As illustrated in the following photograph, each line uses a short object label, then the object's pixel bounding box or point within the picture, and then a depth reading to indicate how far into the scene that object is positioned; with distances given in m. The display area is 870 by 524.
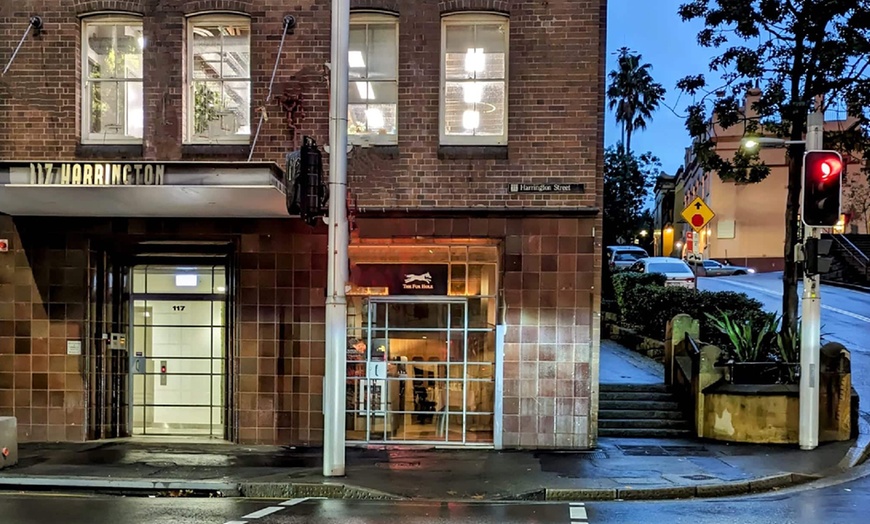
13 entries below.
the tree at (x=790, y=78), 12.45
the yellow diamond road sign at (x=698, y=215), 16.17
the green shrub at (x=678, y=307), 14.73
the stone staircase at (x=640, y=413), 12.12
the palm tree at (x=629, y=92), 58.66
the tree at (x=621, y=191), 50.34
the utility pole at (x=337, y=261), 9.13
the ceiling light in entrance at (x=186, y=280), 12.23
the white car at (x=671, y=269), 22.73
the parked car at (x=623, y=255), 31.92
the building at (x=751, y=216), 42.75
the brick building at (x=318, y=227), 11.23
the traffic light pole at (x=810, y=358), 10.82
